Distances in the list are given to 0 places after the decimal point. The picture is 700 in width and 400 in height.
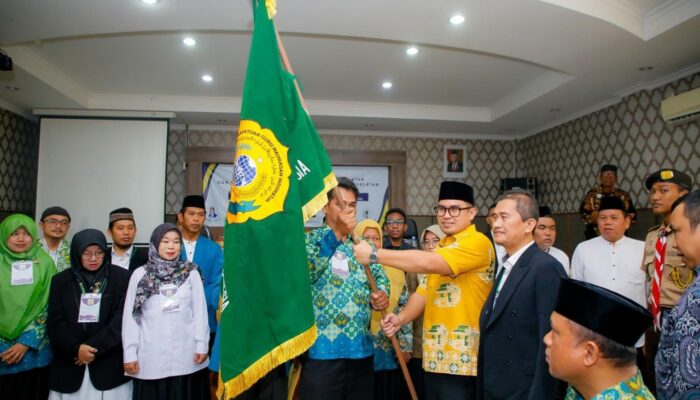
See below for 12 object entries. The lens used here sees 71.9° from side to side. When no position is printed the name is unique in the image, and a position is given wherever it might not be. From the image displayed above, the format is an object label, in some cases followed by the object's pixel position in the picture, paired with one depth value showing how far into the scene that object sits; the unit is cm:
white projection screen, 646
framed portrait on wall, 789
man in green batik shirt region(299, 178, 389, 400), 208
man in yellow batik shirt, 217
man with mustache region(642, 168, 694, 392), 306
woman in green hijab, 309
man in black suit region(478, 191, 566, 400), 188
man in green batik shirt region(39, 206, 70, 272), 385
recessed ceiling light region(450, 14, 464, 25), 391
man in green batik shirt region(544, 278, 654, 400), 132
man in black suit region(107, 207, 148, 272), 377
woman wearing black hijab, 284
